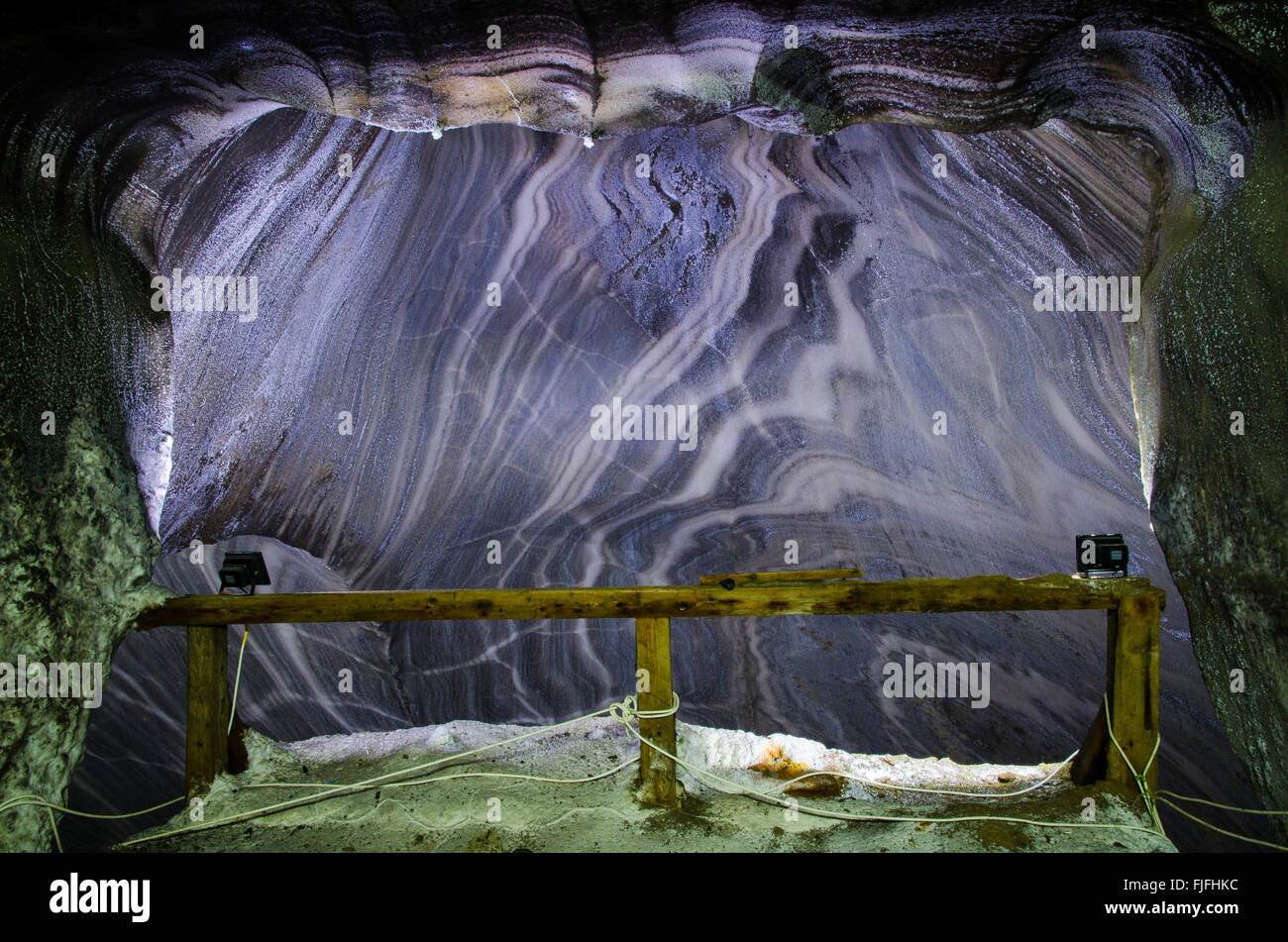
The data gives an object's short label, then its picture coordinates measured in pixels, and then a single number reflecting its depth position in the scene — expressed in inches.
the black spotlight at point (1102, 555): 118.0
